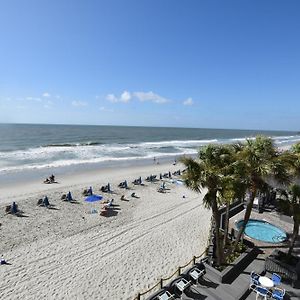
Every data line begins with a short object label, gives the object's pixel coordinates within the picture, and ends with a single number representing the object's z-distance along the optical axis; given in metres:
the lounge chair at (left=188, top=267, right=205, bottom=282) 9.48
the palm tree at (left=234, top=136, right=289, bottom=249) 8.78
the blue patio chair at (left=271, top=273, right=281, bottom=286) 9.13
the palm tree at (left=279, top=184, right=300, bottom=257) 9.23
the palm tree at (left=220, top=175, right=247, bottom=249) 8.25
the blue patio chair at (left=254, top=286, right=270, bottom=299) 8.55
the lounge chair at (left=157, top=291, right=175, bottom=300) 8.38
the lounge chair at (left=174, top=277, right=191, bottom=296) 8.88
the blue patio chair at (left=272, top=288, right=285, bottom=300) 8.41
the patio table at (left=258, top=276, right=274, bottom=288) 8.53
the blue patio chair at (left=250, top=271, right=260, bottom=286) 9.23
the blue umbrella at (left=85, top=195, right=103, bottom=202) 20.85
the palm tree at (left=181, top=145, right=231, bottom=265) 8.54
